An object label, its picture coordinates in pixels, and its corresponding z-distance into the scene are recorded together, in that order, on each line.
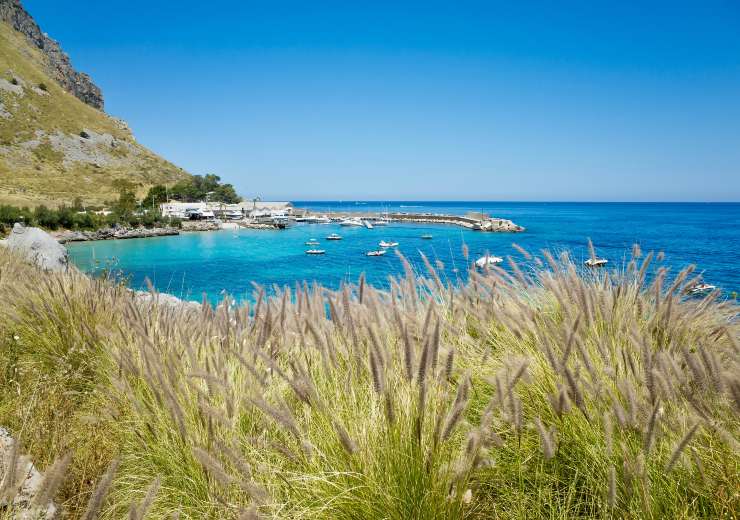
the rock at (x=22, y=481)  1.37
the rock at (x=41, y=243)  13.41
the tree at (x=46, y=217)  49.85
